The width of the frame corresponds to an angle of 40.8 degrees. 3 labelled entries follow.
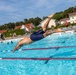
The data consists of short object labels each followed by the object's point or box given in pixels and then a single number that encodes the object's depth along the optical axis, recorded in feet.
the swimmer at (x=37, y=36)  13.88
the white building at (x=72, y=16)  96.90
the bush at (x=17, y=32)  72.47
